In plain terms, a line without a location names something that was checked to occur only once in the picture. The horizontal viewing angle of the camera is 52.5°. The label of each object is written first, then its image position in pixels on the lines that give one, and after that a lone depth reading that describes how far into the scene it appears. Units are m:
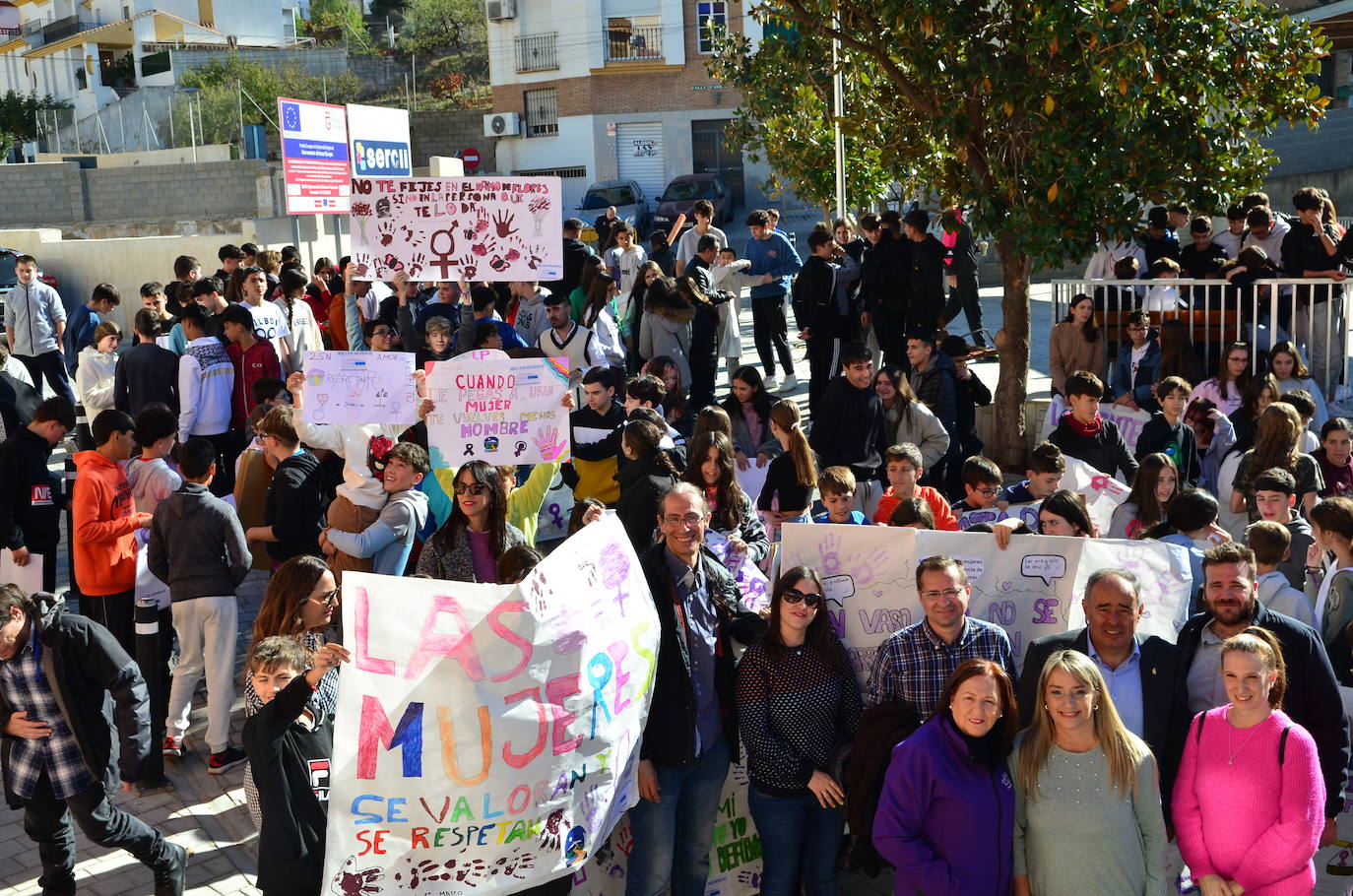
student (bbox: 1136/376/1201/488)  8.67
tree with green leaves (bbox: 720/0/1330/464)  9.53
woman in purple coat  4.38
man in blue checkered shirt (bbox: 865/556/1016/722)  4.94
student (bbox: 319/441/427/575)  6.93
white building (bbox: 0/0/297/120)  61.22
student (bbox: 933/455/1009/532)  7.08
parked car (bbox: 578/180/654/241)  37.16
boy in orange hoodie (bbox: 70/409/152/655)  6.99
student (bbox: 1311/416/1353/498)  7.73
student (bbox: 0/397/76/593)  7.68
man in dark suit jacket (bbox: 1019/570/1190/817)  4.89
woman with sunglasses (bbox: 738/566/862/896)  5.02
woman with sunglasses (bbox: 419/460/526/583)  6.39
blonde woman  4.32
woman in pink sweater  4.41
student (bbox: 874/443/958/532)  7.09
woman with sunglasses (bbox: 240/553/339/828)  5.33
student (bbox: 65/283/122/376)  11.86
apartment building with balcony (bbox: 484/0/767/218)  45.34
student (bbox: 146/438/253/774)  6.75
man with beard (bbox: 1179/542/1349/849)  4.85
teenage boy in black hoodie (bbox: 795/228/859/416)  12.68
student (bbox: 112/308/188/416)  9.97
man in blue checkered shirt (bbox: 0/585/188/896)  5.33
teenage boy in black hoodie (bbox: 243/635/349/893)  4.63
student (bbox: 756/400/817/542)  7.73
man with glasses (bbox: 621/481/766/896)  5.05
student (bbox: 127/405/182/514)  7.47
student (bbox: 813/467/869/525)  6.67
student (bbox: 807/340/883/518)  8.62
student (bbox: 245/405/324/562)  7.23
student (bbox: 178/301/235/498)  9.80
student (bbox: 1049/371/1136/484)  8.30
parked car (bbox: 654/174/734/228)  36.03
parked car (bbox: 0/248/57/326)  21.86
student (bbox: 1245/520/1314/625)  5.43
